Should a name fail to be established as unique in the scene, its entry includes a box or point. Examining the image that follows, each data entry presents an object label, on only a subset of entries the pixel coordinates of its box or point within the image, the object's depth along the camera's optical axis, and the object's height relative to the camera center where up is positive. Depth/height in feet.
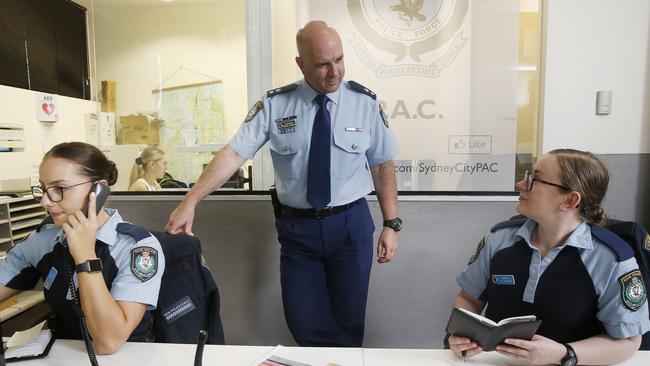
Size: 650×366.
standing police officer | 6.37 -0.75
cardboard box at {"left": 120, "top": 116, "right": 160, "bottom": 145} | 9.40 +0.34
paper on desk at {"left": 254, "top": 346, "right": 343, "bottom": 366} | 3.37 -1.70
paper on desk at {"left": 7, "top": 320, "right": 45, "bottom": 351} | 3.55 -1.62
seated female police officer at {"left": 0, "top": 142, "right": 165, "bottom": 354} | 3.76 -1.09
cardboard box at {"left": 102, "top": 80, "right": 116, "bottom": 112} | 9.58 +1.10
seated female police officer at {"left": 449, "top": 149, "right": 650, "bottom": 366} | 3.50 -1.21
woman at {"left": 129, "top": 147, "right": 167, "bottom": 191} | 9.20 -0.51
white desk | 3.43 -1.73
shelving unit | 9.24 -1.61
